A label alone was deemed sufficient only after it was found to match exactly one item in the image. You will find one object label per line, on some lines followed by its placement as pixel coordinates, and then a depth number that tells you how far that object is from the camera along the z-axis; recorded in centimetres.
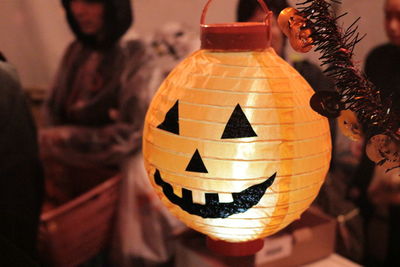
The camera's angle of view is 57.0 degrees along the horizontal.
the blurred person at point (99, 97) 187
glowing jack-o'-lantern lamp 61
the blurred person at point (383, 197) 131
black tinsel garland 62
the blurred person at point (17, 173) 116
